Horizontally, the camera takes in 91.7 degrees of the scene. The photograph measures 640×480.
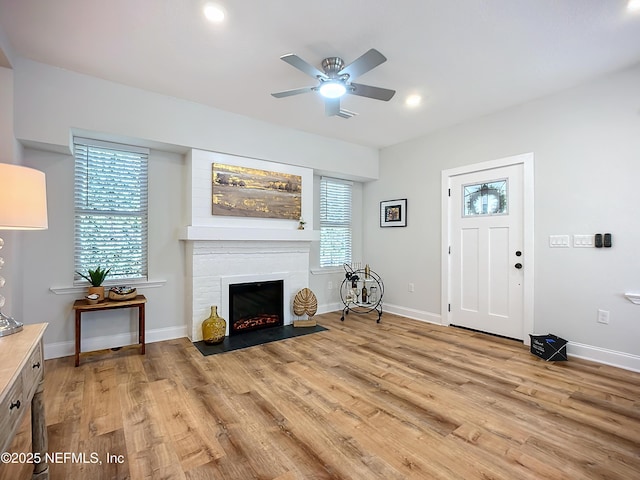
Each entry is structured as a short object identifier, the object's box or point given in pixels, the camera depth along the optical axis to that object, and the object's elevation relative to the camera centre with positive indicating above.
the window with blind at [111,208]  3.32 +0.36
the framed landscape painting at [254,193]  3.85 +0.63
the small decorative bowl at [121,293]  3.17 -0.54
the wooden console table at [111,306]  2.95 -0.65
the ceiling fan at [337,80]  2.35 +1.34
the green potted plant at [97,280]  3.13 -0.41
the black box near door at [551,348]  3.11 -1.11
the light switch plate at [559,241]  3.29 -0.03
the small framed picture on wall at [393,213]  4.96 +0.43
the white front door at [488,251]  3.70 -0.16
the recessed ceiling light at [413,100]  3.42 +1.57
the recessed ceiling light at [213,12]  2.10 +1.58
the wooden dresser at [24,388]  1.05 -0.58
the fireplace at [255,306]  4.02 -0.90
